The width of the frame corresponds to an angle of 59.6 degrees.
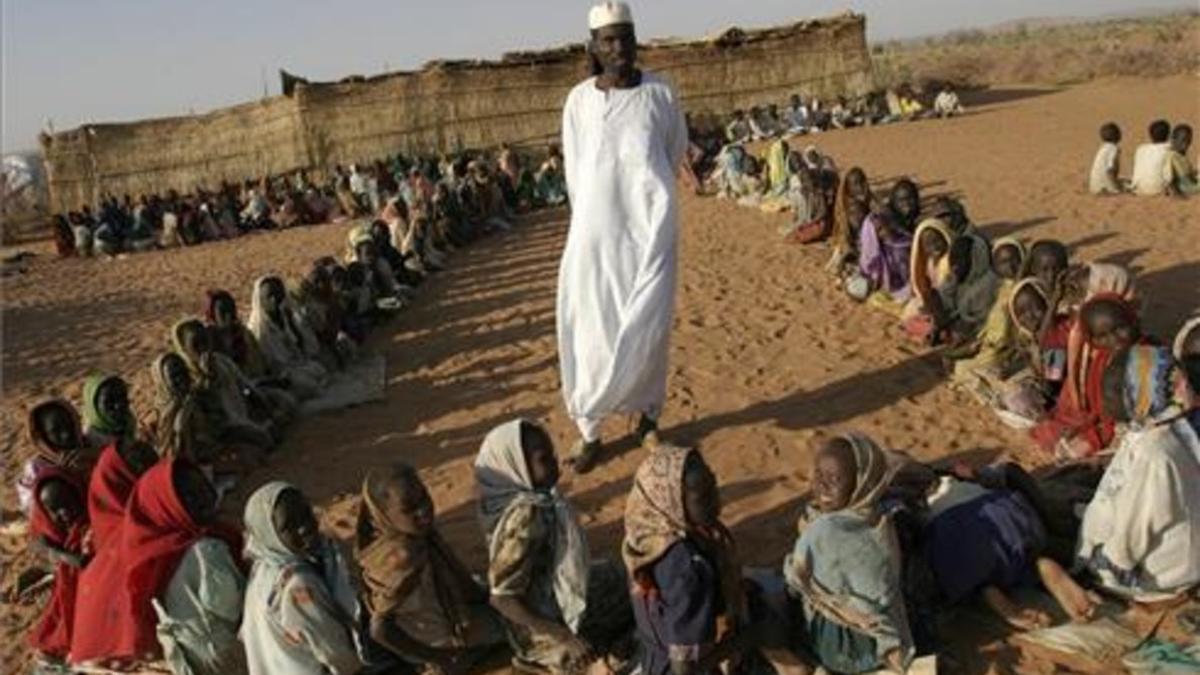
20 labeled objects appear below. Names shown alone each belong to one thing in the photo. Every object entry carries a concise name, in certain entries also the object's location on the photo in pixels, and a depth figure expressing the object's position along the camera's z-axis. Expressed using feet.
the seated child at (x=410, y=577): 12.57
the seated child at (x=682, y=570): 11.86
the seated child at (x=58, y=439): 17.10
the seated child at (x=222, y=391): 21.93
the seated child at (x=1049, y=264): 22.00
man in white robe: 17.37
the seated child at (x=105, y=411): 18.57
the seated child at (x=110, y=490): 15.02
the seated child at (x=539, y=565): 12.90
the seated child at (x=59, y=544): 15.08
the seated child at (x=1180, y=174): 37.19
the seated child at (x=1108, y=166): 38.75
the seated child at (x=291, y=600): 12.53
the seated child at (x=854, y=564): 12.04
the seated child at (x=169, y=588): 13.38
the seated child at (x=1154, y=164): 37.52
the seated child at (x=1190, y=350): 15.34
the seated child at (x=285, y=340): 25.96
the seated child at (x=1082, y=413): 17.88
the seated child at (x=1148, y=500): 12.81
